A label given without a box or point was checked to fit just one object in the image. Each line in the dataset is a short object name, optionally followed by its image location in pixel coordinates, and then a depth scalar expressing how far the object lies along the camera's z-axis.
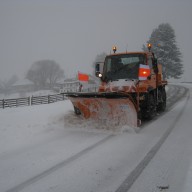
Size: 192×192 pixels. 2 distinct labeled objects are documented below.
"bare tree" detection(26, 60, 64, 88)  71.69
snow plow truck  7.32
